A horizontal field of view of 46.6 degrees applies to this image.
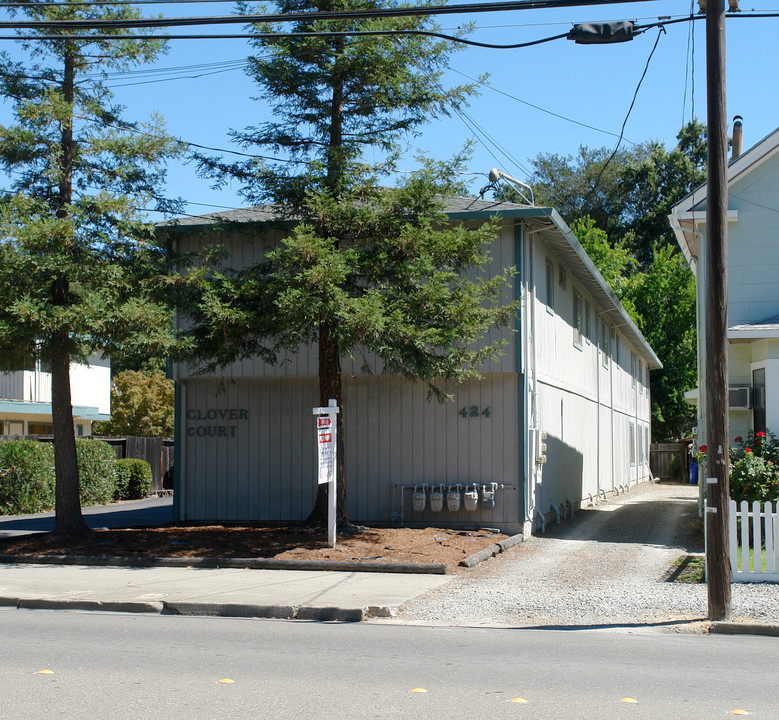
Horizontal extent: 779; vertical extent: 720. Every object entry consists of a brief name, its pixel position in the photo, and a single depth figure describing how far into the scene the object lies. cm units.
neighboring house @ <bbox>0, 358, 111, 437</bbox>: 3325
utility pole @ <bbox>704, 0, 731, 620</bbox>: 966
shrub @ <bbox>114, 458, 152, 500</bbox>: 2756
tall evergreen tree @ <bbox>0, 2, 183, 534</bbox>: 1329
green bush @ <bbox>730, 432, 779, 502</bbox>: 1391
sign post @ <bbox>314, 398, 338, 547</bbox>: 1368
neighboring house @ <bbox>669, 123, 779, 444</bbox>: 1659
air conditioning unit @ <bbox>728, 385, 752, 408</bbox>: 1639
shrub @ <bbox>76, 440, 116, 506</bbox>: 2491
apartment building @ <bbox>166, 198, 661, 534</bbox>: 1647
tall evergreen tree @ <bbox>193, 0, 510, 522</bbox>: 1321
